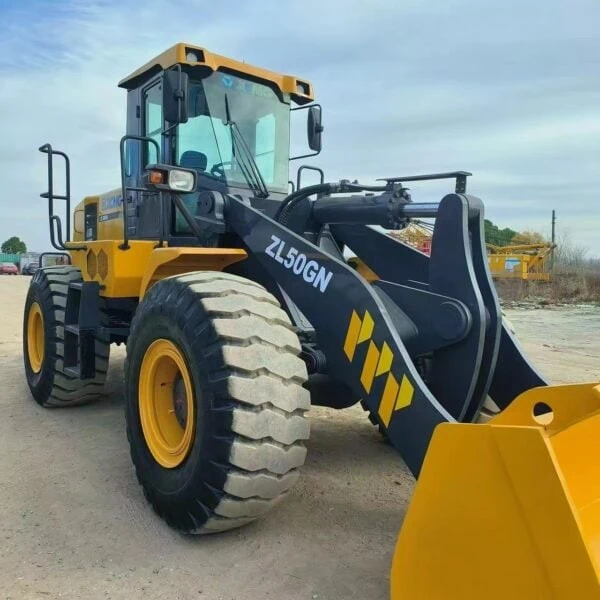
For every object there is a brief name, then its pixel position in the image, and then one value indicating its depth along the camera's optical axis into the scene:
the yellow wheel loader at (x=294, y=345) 2.03
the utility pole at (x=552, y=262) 29.98
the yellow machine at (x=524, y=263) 27.44
